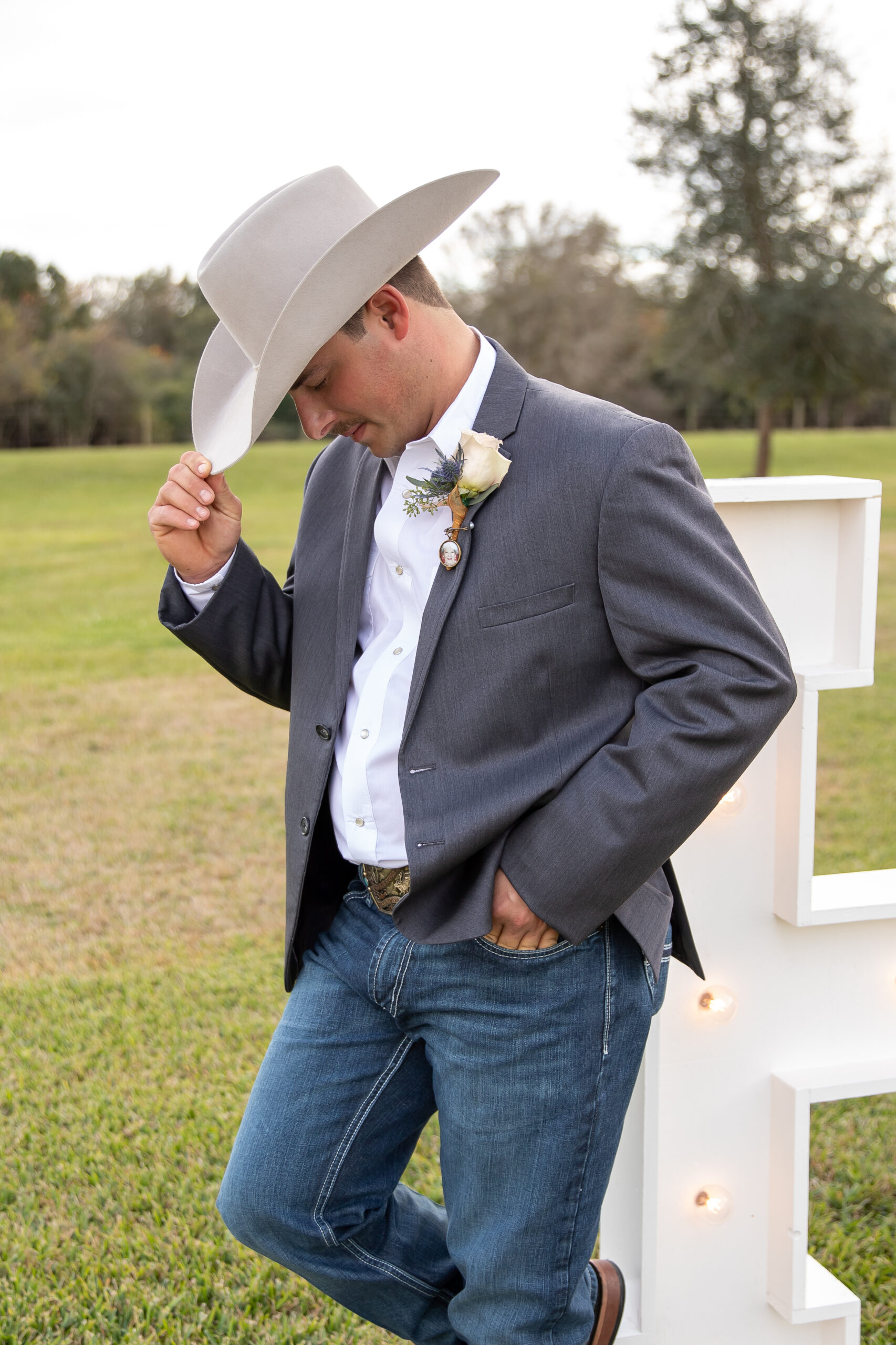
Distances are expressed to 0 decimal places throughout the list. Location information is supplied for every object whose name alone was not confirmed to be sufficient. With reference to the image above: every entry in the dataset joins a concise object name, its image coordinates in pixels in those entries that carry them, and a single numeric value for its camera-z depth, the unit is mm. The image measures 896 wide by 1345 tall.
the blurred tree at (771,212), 21109
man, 1590
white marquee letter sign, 2148
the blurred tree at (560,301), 39031
